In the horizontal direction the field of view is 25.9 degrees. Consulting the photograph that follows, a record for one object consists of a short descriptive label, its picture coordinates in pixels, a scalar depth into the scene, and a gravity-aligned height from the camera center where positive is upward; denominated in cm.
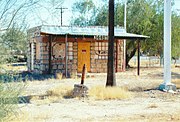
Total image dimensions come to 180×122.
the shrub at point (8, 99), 604 -73
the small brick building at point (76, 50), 2870 +16
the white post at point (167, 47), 1819 +24
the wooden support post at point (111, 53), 1767 -4
